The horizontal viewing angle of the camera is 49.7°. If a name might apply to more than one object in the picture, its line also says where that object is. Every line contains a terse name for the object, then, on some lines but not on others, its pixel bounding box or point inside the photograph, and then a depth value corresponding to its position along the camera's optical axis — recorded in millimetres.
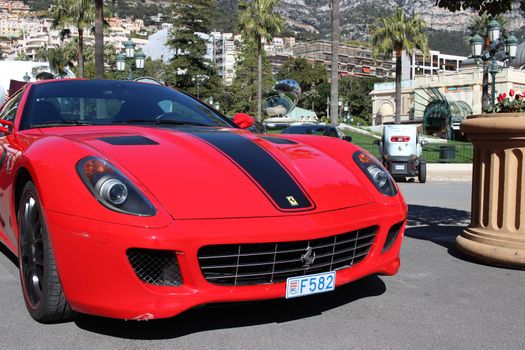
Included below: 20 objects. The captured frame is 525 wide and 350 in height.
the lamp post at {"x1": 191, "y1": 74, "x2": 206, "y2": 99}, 60175
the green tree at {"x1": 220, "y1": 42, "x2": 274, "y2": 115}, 68438
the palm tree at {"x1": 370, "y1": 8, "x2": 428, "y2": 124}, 36656
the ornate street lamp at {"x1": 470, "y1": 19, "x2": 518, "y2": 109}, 17594
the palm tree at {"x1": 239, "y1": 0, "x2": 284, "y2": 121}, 43062
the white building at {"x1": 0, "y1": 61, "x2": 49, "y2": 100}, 21359
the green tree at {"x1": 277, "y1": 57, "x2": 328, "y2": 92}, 109312
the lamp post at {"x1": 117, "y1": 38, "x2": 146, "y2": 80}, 23766
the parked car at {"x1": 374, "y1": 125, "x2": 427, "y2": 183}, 16188
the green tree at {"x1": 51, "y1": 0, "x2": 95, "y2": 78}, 32156
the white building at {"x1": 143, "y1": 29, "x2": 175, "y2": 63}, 123312
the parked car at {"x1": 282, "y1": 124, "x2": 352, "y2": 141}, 16484
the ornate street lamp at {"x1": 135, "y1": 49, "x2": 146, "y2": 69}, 23531
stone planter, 4477
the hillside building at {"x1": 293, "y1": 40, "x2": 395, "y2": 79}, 173625
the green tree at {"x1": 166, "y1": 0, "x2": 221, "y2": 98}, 60875
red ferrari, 2600
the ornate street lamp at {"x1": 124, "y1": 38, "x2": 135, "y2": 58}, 23969
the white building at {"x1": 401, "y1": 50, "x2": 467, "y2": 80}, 148688
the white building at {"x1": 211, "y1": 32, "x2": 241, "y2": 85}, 135000
